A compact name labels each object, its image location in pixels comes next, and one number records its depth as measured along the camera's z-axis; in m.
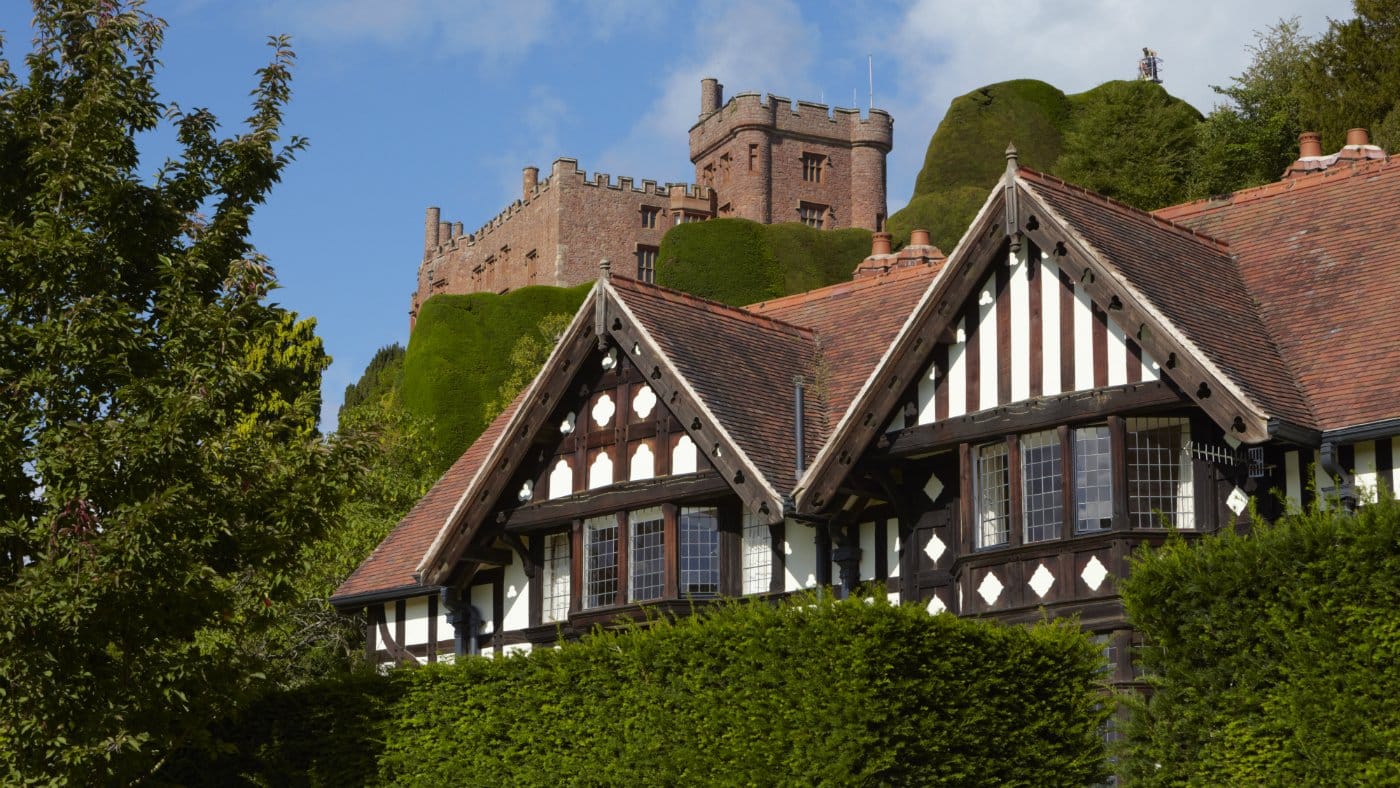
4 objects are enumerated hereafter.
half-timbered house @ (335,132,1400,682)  20.12
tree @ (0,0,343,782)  17.11
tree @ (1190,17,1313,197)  54.59
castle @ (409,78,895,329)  105.88
